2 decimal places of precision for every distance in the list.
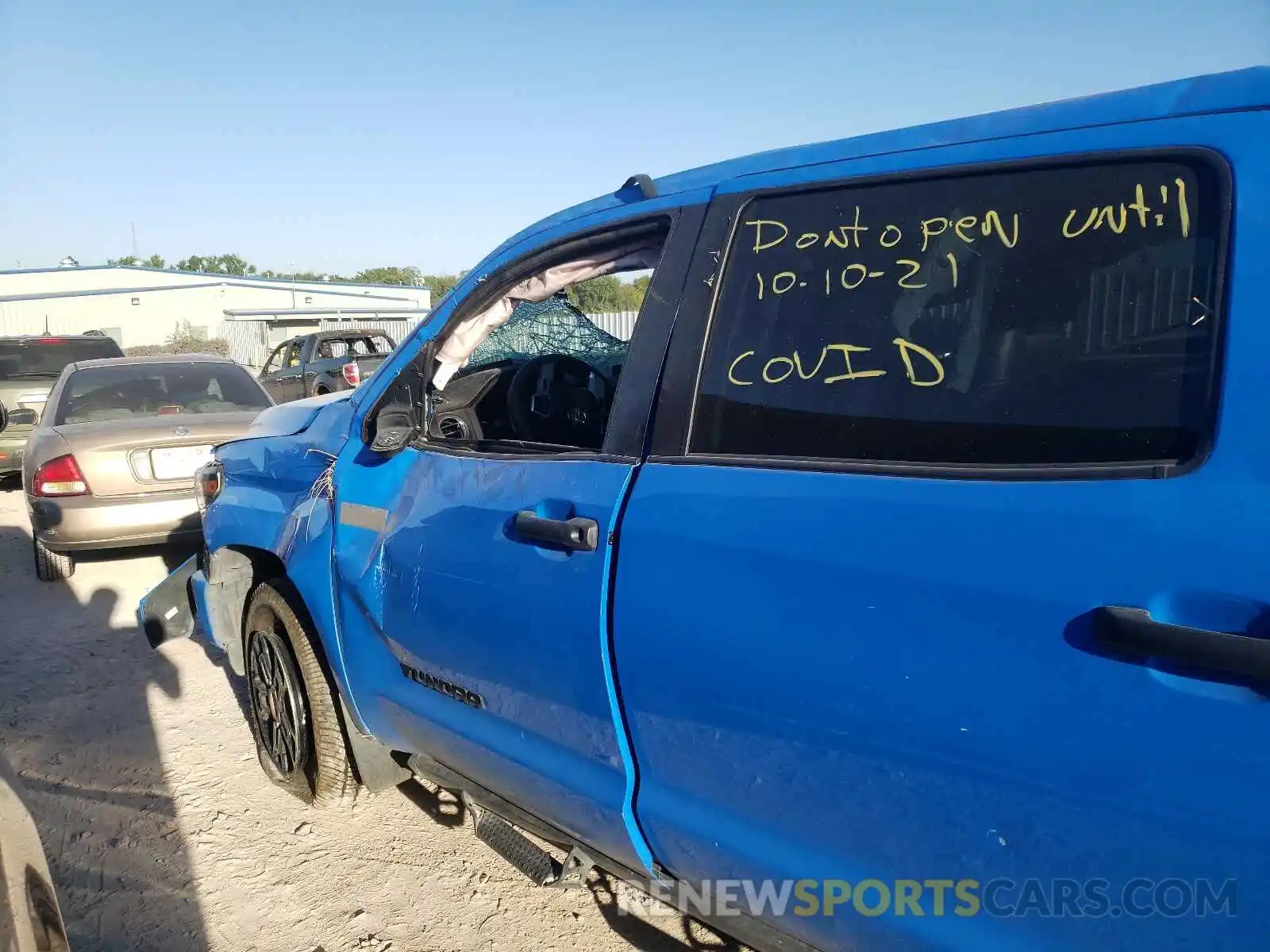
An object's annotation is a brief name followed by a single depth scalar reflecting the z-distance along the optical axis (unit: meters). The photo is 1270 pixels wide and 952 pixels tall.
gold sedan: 5.41
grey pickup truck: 13.45
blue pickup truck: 1.10
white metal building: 34.59
